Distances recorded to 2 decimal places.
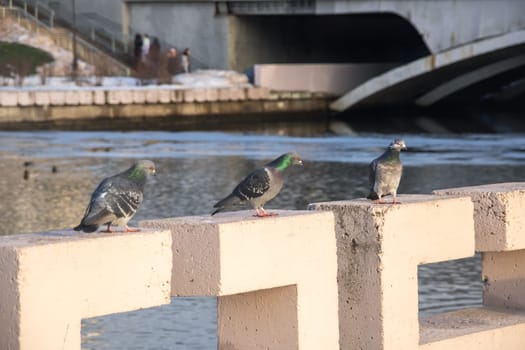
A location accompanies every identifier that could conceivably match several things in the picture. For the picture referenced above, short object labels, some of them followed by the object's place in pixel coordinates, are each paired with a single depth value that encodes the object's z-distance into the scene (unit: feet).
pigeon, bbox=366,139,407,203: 36.08
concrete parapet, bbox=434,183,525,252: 37.19
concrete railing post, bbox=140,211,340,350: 30.93
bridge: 194.32
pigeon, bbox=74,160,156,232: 30.30
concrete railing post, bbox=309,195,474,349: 34.48
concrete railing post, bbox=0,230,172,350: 27.48
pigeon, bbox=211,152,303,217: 34.64
